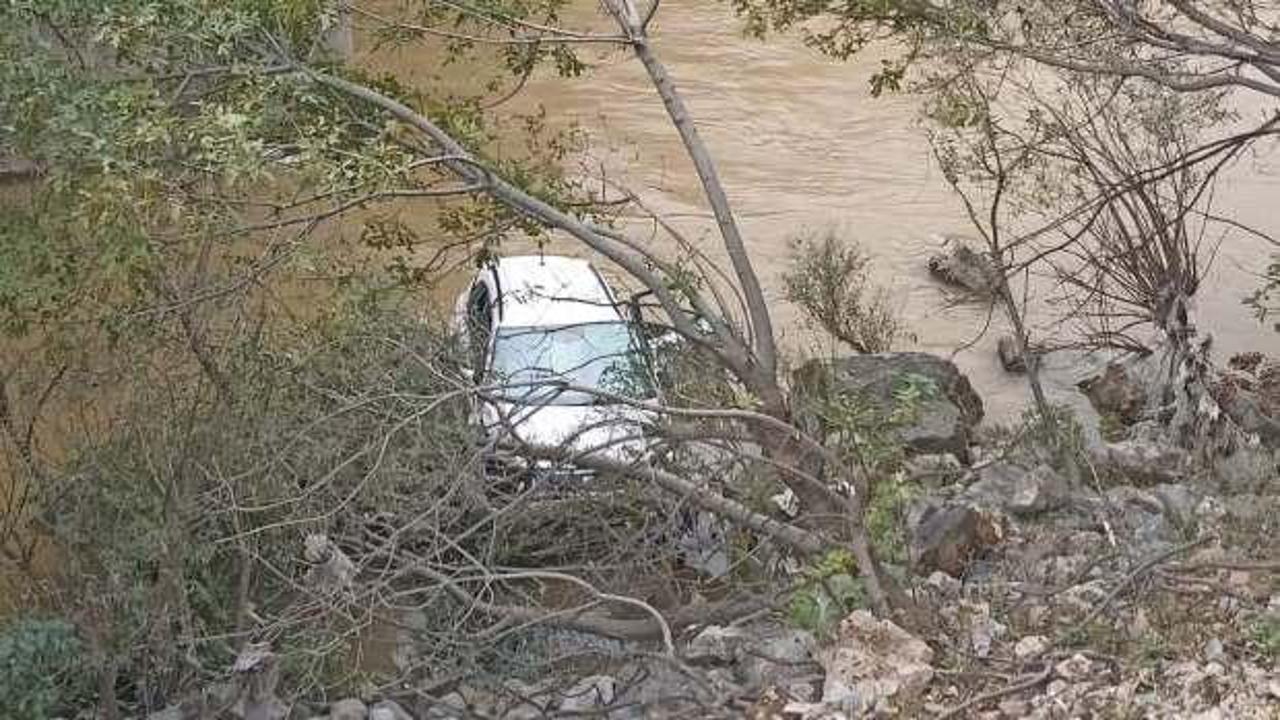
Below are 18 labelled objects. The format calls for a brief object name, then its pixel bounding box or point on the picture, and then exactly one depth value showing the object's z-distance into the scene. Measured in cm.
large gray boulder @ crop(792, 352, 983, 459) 1766
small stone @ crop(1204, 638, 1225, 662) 1219
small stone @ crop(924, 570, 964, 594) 1555
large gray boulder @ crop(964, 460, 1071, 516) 1891
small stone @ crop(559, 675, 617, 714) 1584
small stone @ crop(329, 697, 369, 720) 1648
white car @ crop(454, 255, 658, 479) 1595
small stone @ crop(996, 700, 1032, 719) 1201
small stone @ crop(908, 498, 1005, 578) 1711
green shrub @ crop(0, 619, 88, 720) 1733
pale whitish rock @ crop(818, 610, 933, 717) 1227
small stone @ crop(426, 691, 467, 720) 1620
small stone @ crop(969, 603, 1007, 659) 1327
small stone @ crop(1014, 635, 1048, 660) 1291
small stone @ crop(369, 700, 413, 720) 1650
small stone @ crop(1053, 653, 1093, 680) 1242
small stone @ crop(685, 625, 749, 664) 1561
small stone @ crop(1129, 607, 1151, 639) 1292
